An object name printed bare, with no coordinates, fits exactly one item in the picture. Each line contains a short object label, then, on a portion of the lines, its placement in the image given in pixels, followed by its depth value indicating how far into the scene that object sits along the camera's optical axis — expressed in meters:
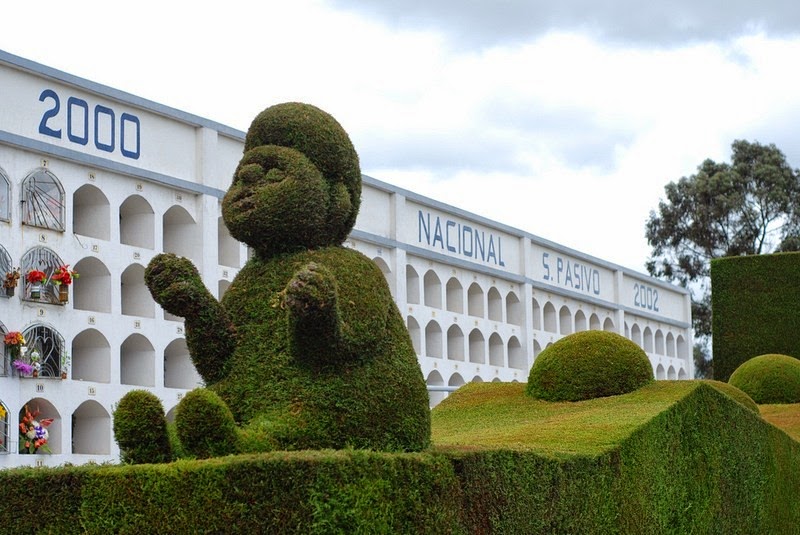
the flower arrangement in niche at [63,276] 20.78
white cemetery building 20.30
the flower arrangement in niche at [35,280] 20.30
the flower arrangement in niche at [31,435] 19.83
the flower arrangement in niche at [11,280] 19.95
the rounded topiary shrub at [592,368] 13.38
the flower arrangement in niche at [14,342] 19.73
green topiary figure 6.42
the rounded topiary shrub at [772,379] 22.02
